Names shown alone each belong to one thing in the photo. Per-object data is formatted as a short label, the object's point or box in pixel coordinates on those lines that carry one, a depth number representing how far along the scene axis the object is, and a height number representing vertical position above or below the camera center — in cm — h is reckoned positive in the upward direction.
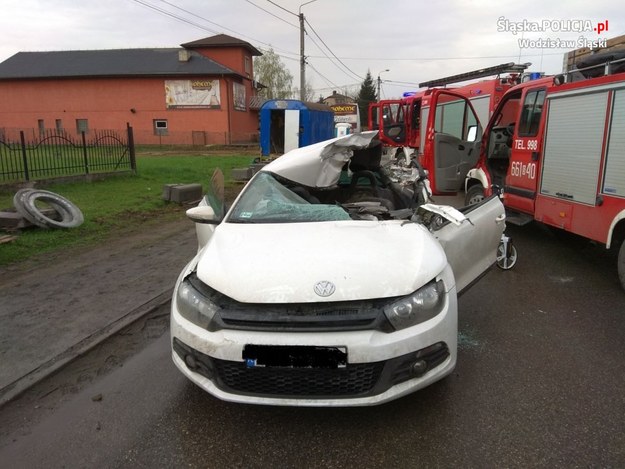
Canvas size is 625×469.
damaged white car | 251 -100
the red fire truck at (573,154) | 511 -32
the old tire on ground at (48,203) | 747 -131
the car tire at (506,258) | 593 -159
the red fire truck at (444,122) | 923 +15
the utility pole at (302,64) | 2525 +332
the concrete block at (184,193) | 1073 -145
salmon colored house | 3788 +281
